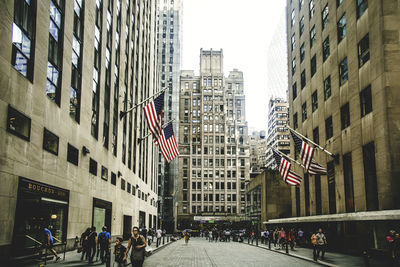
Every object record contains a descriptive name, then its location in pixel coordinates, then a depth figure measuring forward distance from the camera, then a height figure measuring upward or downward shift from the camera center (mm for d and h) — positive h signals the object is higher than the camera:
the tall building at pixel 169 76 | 111338 +40850
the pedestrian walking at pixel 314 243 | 22234 -1935
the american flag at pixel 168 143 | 28172 +4604
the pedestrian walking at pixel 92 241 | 19172 -1575
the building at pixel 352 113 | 22656 +6740
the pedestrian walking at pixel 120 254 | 13561 -1586
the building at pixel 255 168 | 174088 +17899
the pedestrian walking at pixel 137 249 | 12375 -1251
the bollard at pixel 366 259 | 16984 -2116
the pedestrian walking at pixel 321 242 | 23156 -1901
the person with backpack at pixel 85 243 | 19266 -1681
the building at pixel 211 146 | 123000 +19766
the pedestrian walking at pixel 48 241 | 17188 -1433
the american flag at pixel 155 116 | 25734 +5927
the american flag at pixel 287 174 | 31497 +2763
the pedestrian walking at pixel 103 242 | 19328 -1615
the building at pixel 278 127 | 139375 +29502
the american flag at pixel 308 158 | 26344 +3327
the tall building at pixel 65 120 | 15906 +4935
